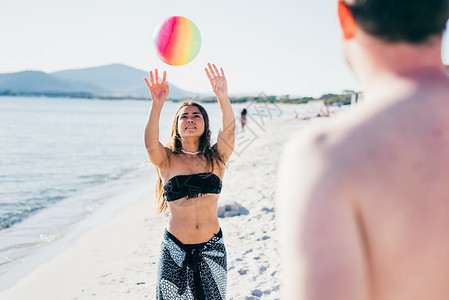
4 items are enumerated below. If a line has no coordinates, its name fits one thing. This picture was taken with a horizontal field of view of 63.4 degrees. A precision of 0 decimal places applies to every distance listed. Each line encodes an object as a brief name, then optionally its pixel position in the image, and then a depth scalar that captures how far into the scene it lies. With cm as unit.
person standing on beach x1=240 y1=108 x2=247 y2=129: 2364
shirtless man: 68
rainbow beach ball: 355
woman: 303
